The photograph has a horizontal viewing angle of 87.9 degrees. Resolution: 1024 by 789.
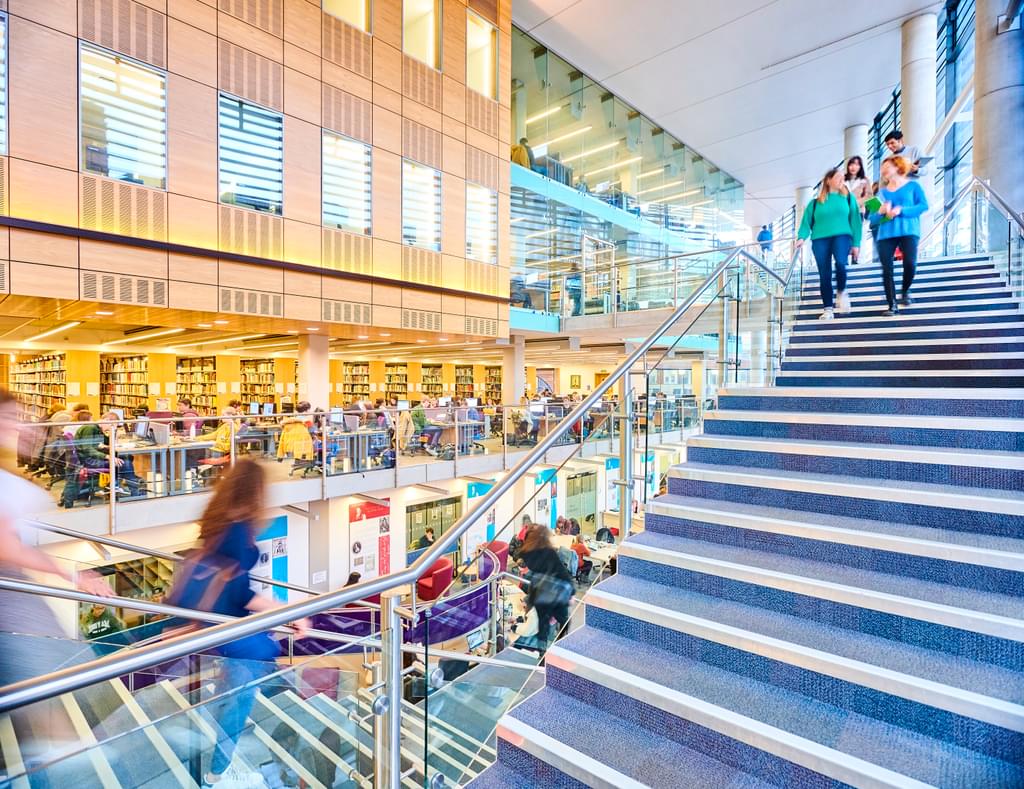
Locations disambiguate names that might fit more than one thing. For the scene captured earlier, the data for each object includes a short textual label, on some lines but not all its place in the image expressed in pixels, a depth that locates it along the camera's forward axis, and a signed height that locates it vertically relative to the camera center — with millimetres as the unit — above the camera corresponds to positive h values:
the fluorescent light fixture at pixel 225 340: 12275 +1005
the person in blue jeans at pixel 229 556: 2352 -789
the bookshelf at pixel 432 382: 24234 -20
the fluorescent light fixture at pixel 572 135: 15344 +7316
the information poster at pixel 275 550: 8781 -2836
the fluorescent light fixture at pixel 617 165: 16553 +7093
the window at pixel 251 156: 7844 +3426
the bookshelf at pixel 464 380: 25633 +86
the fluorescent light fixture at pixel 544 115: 14719 +7467
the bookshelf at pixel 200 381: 17062 -33
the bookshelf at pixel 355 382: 21500 -31
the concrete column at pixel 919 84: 11492 +6570
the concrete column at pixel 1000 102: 7750 +4198
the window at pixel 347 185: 9008 +3410
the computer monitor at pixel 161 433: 6660 -663
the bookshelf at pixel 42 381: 14633 -38
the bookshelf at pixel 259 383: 18125 -78
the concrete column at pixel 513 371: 14328 +303
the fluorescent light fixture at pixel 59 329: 9898 +993
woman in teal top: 4789 +1462
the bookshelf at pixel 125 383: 15477 -88
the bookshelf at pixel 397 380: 22764 +40
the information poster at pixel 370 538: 9859 -2987
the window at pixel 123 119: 6641 +3388
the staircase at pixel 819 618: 1713 -970
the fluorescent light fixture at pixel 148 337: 10962 +989
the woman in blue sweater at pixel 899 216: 4691 +1513
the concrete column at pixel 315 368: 10102 +254
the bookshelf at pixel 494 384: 26125 -131
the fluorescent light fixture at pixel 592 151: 15660 +7155
